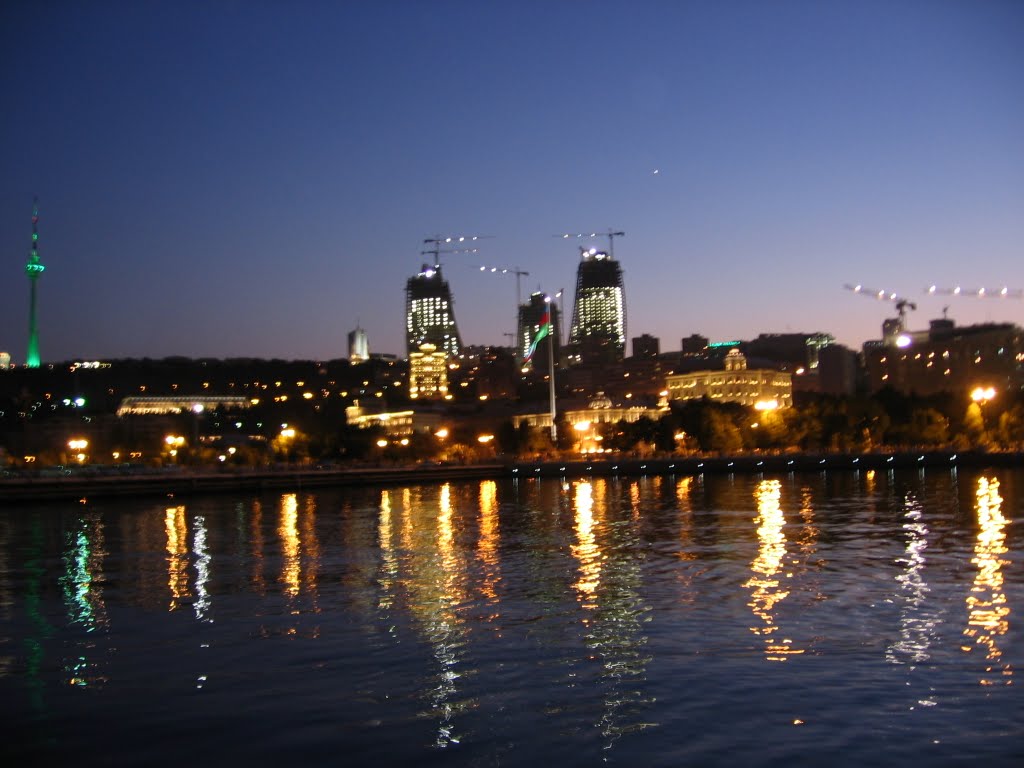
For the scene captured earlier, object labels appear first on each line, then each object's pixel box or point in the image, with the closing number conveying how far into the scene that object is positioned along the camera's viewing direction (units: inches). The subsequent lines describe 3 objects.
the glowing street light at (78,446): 3958.9
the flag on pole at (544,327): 4042.8
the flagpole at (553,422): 4072.8
